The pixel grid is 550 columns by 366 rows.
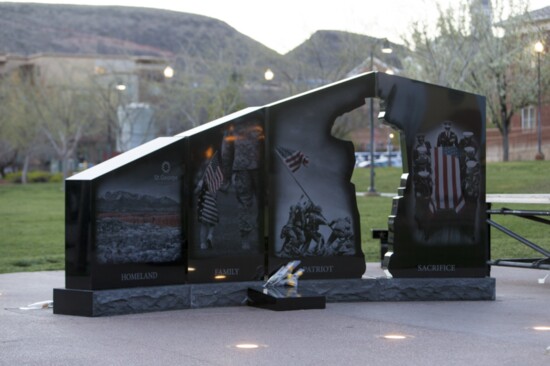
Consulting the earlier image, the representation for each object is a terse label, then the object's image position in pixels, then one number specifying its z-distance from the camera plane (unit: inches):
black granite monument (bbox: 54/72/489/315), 454.0
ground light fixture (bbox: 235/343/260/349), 377.4
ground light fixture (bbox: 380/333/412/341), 398.6
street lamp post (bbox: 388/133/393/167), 3242.1
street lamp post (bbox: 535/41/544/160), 2292.6
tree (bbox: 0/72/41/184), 3206.2
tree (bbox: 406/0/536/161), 2137.1
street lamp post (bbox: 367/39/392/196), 1811.6
